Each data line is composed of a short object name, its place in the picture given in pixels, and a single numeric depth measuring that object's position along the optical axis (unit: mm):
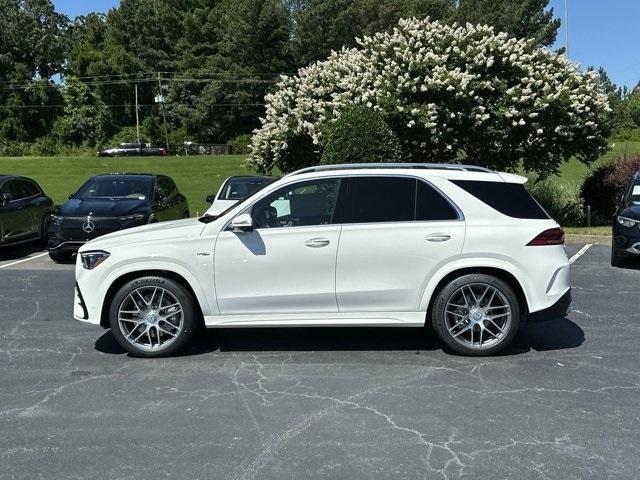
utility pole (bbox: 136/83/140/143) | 81500
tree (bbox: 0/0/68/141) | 82000
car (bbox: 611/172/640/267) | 10594
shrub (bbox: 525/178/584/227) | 17781
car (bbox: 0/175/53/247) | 12695
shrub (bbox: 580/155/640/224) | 17078
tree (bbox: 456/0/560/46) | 59125
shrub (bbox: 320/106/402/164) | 15180
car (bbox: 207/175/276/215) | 13219
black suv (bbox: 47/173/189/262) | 11414
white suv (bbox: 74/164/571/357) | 5934
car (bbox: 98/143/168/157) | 65375
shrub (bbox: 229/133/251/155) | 67312
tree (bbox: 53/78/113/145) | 80244
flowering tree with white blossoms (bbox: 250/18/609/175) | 15969
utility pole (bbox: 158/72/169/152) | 78462
